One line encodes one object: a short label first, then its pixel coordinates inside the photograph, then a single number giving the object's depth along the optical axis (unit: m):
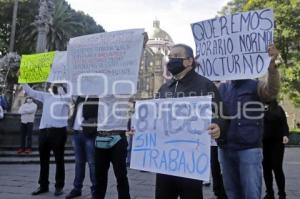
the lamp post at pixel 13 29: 18.37
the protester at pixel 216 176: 4.04
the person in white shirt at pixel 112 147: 3.27
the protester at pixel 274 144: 4.04
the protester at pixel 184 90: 2.25
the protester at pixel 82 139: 3.71
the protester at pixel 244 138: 2.51
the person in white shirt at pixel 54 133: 4.27
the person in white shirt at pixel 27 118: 7.80
